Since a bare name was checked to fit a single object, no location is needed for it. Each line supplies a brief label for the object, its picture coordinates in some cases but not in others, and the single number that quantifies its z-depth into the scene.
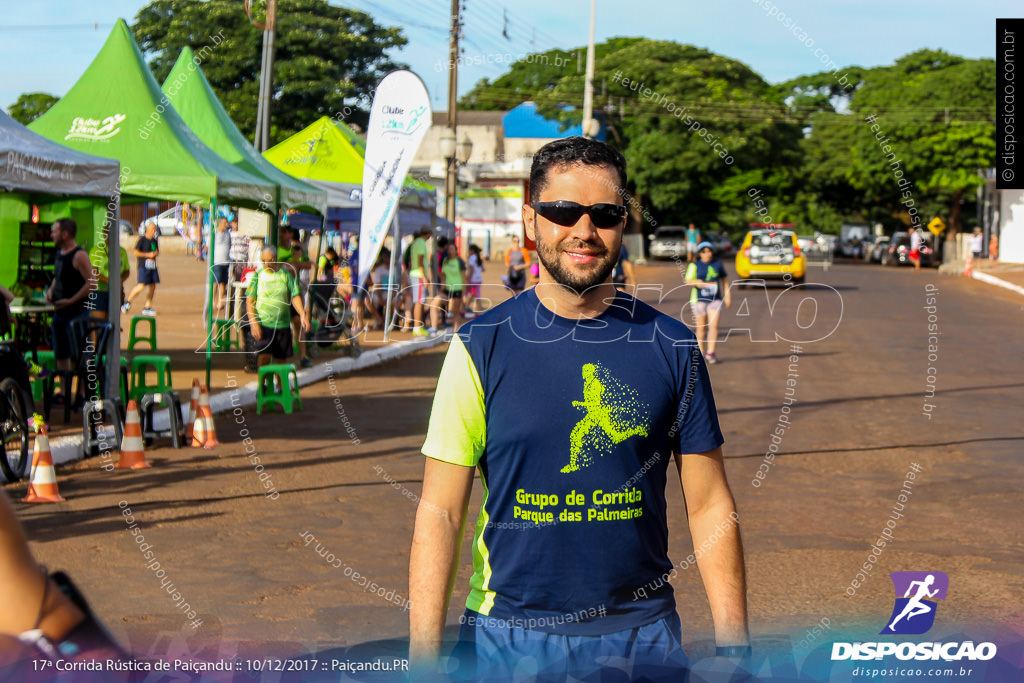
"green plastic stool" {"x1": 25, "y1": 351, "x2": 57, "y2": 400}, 10.48
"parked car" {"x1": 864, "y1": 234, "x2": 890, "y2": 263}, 55.81
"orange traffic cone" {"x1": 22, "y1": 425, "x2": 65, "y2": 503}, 7.17
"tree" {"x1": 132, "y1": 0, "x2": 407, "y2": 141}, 34.84
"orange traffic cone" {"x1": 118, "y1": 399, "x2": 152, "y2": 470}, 8.36
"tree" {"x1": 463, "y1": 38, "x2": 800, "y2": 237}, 40.44
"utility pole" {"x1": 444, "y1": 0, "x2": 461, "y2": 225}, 21.95
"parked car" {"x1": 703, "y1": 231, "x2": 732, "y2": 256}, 54.93
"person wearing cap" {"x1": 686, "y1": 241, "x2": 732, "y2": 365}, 14.64
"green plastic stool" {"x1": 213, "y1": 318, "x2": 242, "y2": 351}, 15.84
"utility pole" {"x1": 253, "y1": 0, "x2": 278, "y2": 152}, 17.42
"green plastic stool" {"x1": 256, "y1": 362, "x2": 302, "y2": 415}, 11.31
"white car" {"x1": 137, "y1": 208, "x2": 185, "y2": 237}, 52.72
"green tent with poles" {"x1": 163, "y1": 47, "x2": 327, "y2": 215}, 16.06
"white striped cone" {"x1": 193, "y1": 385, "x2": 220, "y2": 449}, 9.25
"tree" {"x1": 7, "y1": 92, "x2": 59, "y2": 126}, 61.47
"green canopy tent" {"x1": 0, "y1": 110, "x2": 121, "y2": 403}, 8.95
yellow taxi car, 26.28
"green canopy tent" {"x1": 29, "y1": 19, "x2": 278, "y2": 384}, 12.95
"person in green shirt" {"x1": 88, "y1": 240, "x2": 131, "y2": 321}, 11.02
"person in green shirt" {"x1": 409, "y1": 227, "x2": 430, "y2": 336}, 18.95
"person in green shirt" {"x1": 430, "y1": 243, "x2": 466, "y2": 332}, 19.59
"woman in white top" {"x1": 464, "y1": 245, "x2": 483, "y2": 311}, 24.97
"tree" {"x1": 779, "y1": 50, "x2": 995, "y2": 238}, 49.34
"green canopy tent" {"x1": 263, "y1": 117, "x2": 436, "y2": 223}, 20.69
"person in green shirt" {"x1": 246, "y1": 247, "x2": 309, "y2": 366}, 12.05
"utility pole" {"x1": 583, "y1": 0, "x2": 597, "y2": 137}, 29.50
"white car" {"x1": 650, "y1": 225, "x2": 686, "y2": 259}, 47.88
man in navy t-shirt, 2.42
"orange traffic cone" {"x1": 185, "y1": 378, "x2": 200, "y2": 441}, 9.49
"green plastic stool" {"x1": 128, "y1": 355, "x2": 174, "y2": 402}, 10.37
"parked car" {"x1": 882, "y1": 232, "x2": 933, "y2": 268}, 49.94
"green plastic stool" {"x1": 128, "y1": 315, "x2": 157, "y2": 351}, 14.49
